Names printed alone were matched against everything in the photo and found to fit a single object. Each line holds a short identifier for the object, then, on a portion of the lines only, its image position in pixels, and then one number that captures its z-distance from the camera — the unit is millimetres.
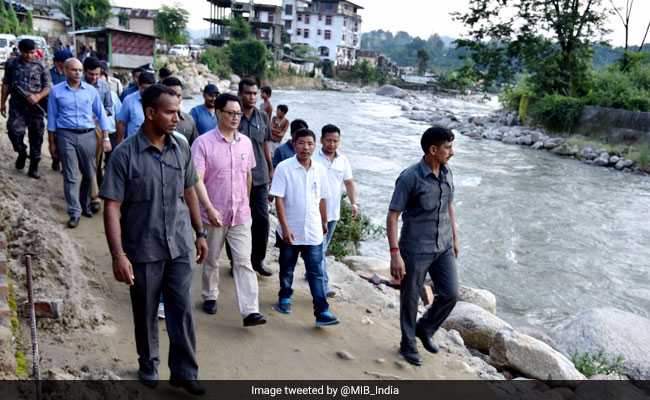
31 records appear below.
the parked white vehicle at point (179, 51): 46119
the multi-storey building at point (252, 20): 58094
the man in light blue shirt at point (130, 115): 5866
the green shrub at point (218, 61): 47750
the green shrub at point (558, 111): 24812
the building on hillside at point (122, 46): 32000
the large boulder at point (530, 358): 4609
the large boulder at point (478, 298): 6715
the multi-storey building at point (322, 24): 69625
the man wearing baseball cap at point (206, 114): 5750
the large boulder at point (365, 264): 7258
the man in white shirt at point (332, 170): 5281
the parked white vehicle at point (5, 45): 22234
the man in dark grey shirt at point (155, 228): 2984
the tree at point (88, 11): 43306
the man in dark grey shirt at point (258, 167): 5284
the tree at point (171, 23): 50188
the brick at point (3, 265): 3489
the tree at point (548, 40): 27438
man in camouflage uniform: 6730
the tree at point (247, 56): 49844
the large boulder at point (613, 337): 5554
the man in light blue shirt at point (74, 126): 5668
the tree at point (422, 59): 84312
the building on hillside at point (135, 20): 53656
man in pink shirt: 4230
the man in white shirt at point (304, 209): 4508
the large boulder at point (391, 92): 56969
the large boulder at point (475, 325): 5527
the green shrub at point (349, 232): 8062
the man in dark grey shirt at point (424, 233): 4078
